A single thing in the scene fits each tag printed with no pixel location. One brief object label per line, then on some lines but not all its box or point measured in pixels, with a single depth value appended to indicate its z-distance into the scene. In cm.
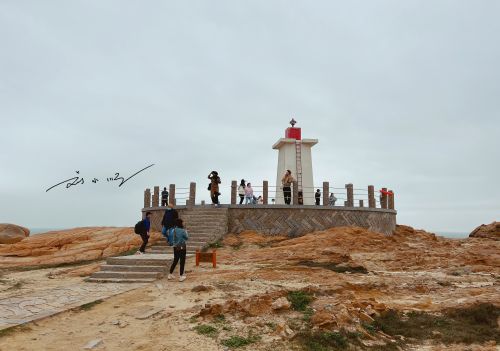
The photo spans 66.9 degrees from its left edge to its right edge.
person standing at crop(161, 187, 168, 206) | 2002
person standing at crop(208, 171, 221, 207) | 1805
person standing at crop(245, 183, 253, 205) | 1920
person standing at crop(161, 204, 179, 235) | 1313
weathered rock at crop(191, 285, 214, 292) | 840
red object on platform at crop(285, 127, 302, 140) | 2302
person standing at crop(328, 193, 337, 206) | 2066
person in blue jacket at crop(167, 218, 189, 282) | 1003
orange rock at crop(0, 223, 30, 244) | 2530
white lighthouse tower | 2248
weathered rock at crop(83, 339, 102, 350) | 522
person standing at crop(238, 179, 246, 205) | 1905
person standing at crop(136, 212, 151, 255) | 1341
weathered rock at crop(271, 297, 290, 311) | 679
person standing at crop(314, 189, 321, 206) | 1953
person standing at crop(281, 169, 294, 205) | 1895
